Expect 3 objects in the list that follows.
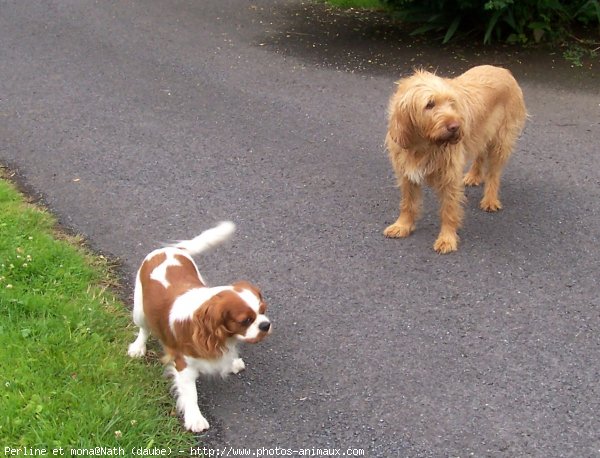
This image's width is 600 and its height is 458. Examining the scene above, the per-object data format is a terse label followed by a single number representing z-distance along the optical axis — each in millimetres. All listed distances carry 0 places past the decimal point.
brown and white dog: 3061
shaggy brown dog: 4277
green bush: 8203
